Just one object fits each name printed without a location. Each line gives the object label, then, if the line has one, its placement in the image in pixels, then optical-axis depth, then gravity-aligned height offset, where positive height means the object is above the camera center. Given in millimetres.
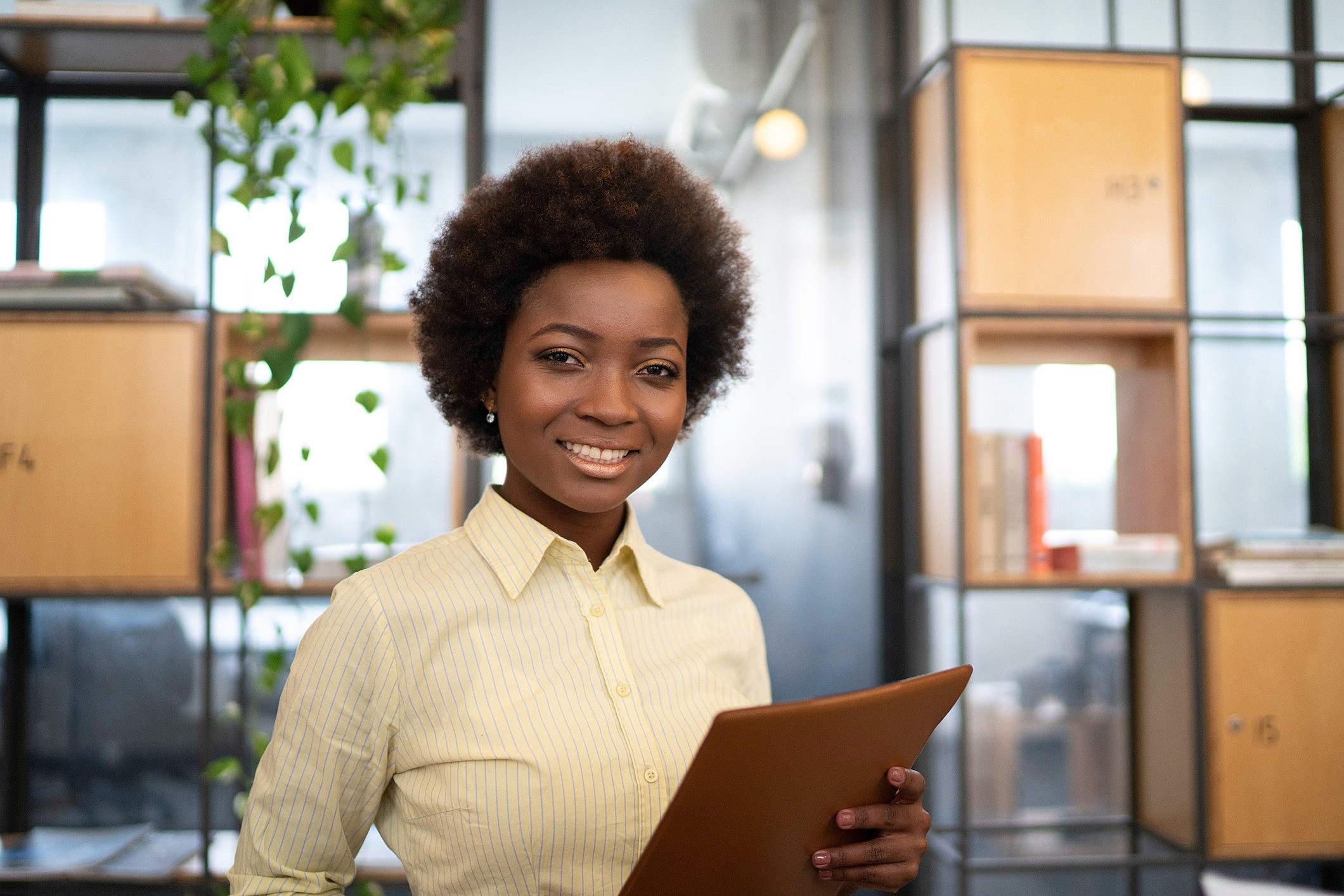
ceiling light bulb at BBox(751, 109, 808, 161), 2537 +914
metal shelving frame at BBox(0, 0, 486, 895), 2010 +686
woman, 964 -122
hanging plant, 1888 +720
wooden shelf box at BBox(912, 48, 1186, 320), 2168 +685
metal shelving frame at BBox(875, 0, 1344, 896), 2436 +427
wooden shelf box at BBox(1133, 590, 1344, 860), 2123 -454
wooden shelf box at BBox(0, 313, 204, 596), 1985 +108
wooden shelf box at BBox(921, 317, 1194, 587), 2145 +186
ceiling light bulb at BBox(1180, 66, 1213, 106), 2510 +1018
